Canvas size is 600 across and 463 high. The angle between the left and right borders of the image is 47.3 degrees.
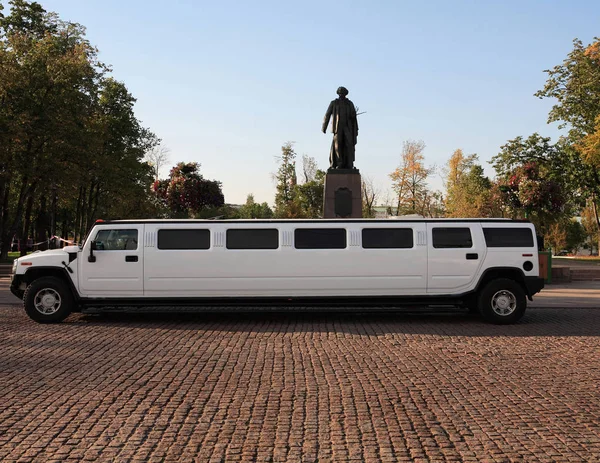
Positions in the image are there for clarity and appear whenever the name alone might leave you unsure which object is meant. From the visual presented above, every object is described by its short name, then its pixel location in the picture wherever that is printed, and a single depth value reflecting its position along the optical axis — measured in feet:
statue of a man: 69.77
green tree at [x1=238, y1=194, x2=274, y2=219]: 284.90
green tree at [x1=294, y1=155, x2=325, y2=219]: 246.68
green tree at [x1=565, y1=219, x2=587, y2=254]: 318.45
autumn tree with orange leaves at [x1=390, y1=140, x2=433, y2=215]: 218.79
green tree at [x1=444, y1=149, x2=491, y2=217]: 204.23
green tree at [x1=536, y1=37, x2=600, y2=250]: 131.34
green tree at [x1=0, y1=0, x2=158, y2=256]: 102.12
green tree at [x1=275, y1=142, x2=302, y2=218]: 248.93
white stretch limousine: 41.16
